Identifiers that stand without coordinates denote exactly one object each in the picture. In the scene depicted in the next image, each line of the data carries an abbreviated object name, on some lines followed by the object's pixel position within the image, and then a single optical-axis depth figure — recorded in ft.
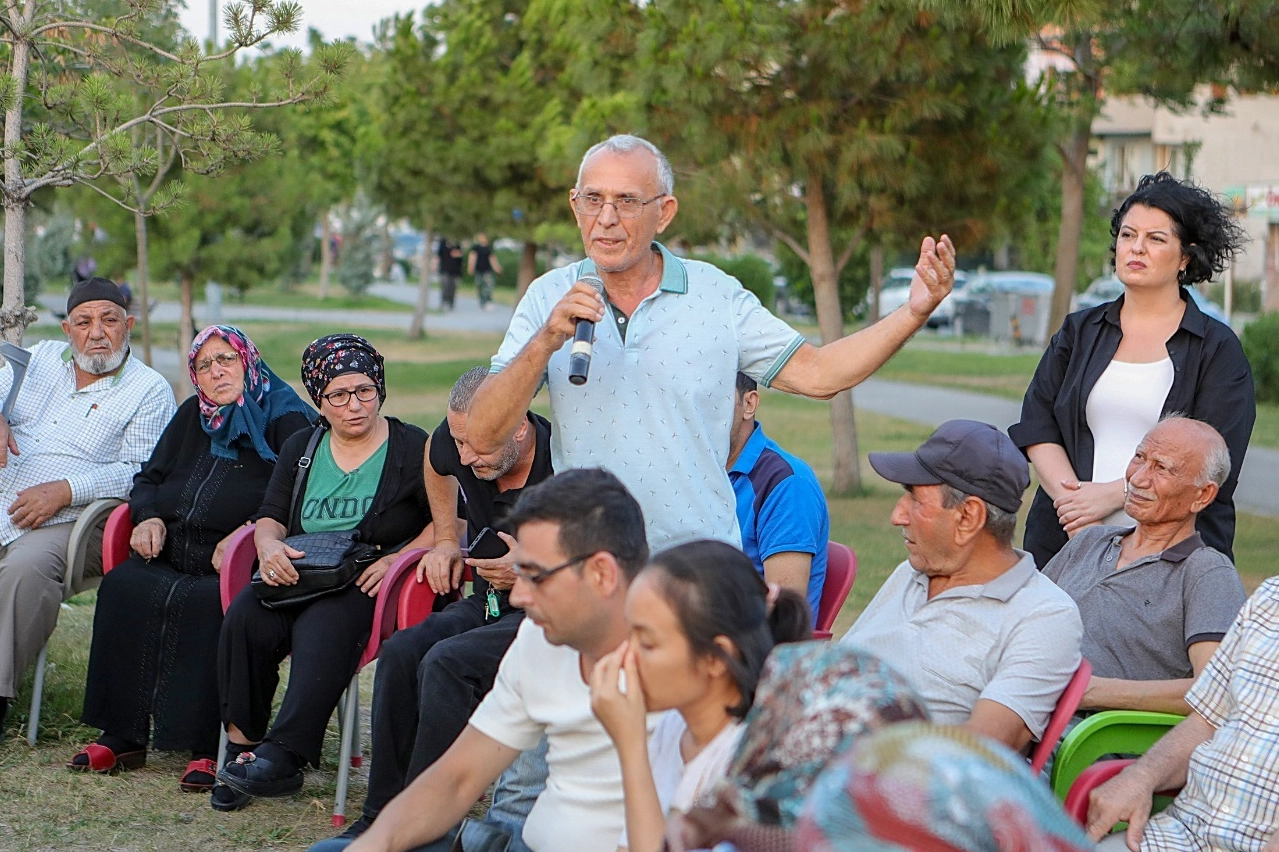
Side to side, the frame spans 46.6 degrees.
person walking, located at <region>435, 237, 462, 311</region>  123.95
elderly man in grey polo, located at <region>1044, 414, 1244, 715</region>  12.07
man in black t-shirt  13.23
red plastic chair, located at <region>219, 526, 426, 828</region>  15.43
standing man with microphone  11.36
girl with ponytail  8.13
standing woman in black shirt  14.44
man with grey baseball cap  10.96
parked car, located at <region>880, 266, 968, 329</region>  111.75
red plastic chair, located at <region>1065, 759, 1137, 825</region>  11.13
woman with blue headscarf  17.01
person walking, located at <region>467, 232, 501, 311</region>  125.39
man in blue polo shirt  13.73
